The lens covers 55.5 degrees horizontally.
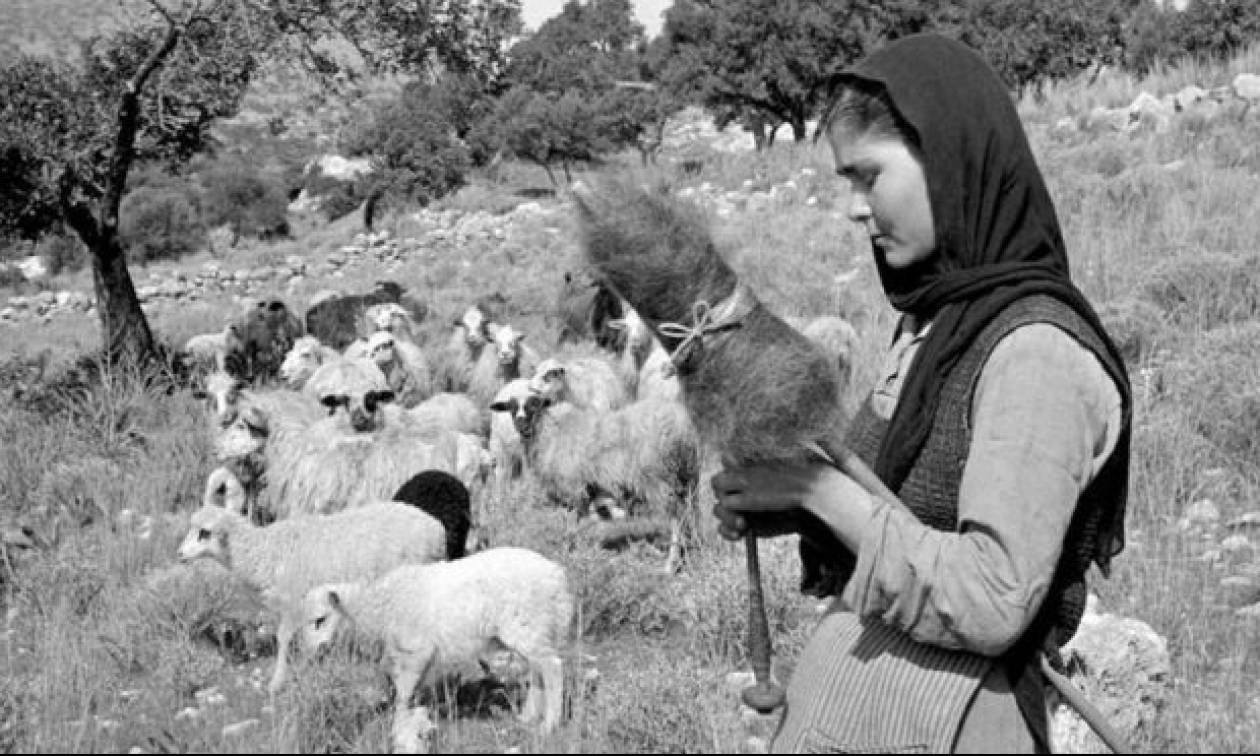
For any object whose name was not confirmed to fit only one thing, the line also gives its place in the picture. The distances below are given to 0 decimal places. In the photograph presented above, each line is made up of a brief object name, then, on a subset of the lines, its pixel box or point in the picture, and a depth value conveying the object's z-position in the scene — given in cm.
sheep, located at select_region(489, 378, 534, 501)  785
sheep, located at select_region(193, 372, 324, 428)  802
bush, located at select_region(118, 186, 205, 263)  3866
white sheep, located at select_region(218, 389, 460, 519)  727
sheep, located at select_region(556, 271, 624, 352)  1201
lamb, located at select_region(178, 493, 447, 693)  542
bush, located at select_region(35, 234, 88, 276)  3625
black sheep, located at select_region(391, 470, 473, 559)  610
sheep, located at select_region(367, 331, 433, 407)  1023
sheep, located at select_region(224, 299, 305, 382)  1253
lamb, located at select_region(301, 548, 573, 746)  442
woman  192
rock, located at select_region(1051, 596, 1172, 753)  373
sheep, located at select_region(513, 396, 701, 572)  731
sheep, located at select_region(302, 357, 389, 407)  770
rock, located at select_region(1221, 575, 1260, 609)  504
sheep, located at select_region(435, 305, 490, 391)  1082
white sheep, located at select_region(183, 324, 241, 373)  1218
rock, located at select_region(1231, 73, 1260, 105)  1596
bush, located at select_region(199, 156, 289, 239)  4281
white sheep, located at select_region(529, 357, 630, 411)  796
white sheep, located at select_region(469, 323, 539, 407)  1005
